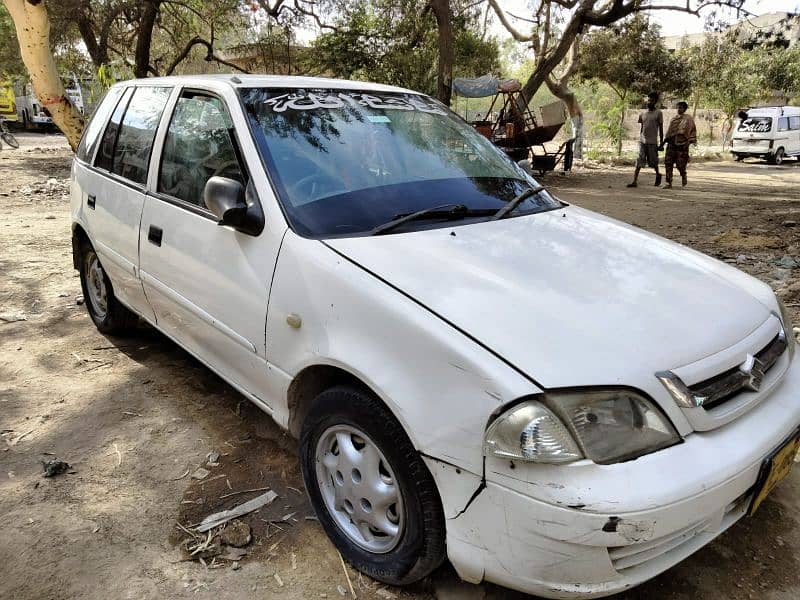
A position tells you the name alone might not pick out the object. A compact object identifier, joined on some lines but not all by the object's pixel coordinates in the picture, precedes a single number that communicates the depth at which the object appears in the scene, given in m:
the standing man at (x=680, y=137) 11.91
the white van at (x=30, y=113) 27.56
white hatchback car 1.62
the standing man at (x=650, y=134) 12.12
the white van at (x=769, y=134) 20.19
